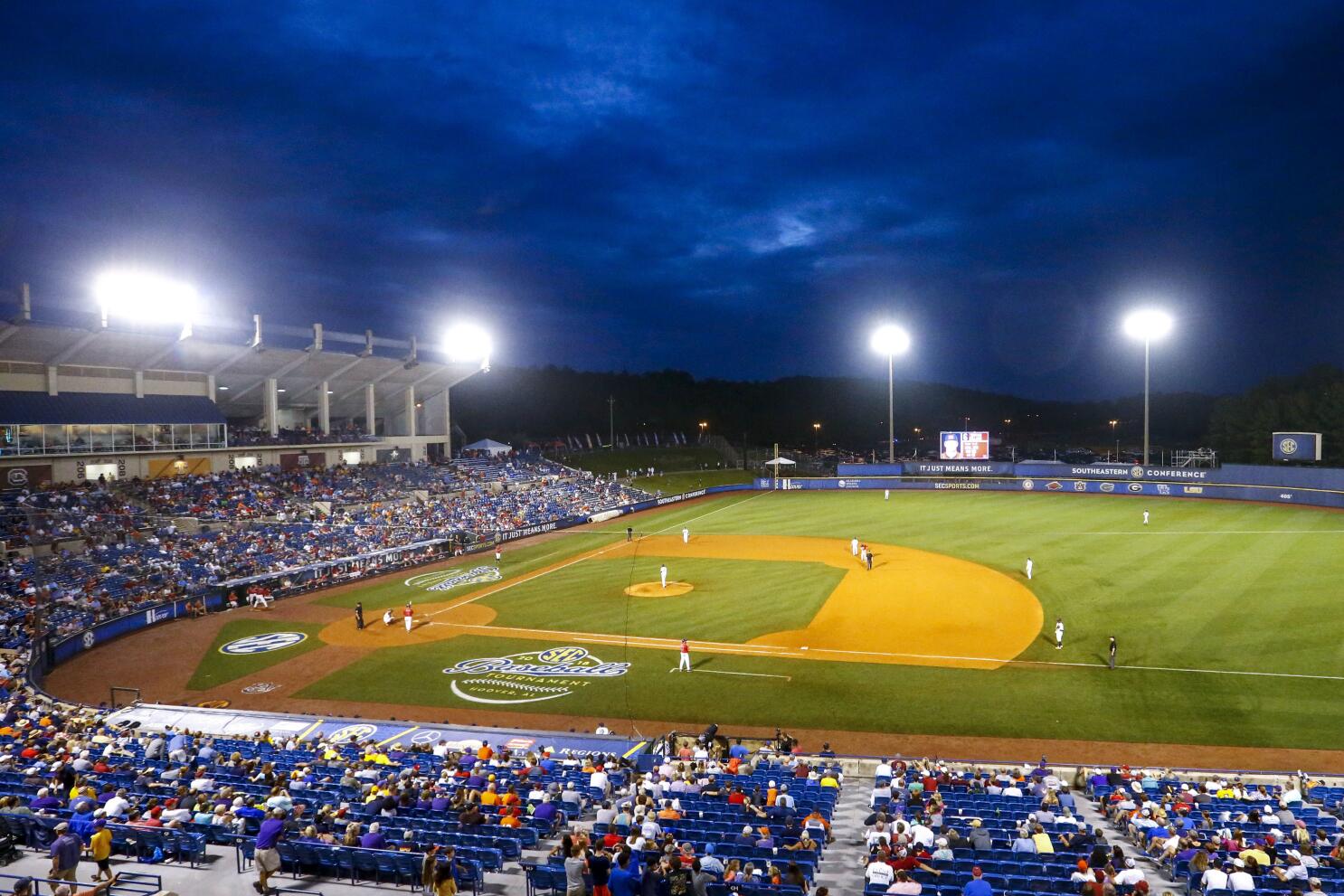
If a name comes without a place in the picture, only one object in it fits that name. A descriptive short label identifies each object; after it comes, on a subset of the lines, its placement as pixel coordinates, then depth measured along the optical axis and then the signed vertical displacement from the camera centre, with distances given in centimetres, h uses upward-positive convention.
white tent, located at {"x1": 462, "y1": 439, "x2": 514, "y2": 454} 7662 +45
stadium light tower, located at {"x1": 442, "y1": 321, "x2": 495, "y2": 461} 6372 +904
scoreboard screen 7162 -33
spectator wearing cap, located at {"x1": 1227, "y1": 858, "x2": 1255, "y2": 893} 848 -495
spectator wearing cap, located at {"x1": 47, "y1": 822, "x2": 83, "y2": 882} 862 -451
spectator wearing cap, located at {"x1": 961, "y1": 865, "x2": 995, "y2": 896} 818 -477
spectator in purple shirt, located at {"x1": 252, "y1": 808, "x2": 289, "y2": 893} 905 -476
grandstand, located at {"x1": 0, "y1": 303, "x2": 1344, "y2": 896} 939 -558
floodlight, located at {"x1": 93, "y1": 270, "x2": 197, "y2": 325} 3909 +858
